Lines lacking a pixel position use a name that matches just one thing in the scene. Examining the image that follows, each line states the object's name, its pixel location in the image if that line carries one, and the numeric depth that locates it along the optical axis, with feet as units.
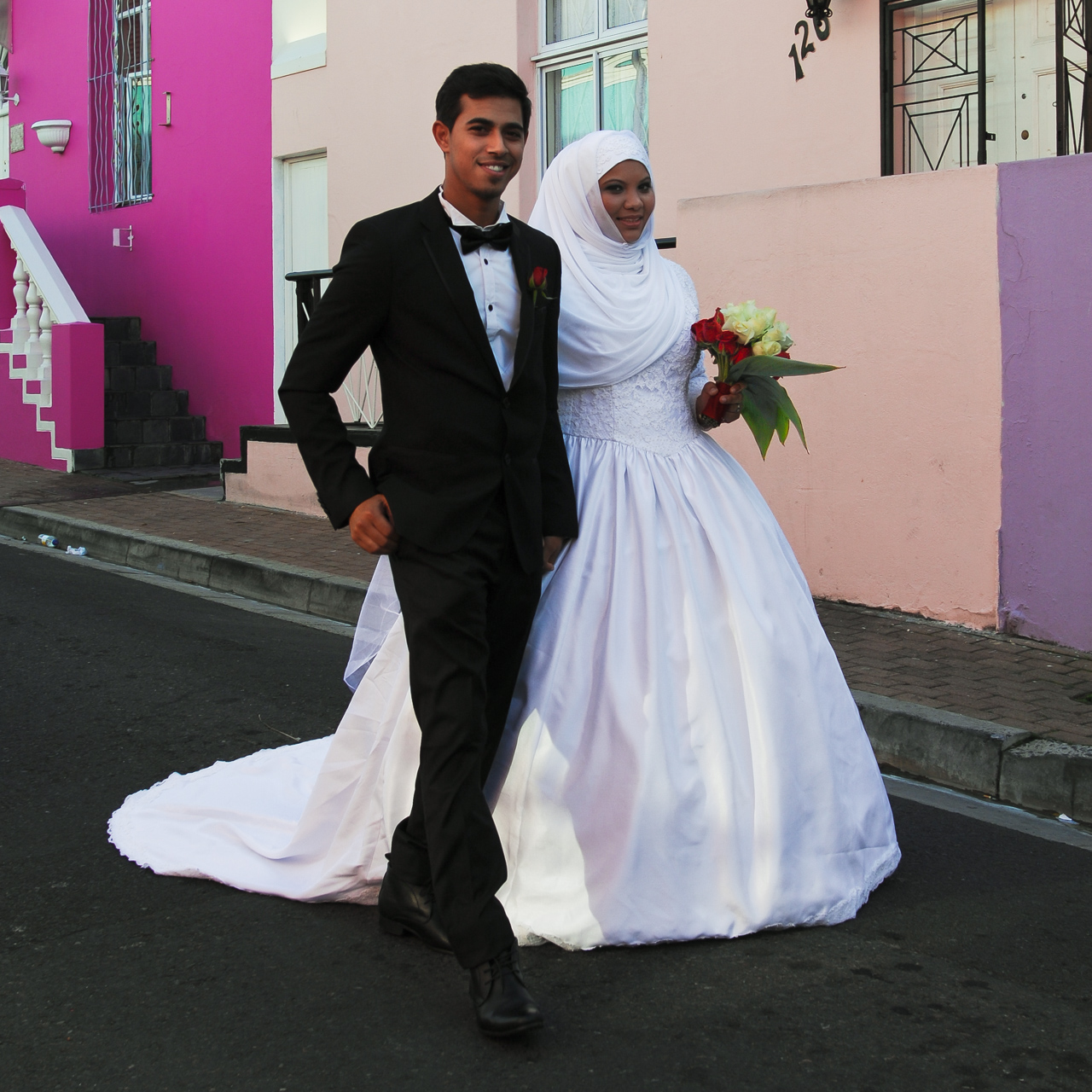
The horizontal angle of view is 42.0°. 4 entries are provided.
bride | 10.94
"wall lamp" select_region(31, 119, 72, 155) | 48.42
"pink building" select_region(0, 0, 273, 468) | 41.29
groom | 9.61
